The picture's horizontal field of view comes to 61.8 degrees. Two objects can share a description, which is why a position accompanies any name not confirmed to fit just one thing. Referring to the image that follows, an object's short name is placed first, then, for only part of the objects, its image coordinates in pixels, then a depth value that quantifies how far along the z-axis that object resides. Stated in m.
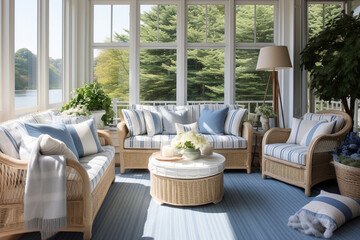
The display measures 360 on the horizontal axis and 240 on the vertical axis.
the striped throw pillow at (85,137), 3.02
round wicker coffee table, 2.94
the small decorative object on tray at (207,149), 3.43
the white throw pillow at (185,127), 4.44
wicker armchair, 3.33
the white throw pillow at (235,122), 4.48
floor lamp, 4.45
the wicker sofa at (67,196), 2.08
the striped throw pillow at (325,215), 2.40
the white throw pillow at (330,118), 3.68
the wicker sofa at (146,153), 4.27
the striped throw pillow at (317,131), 3.57
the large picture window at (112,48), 5.32
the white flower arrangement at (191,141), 3.15
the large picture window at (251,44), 5.35
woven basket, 3.03
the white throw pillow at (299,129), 3.82
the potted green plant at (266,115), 4.59
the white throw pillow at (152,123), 4.45
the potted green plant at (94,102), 4.32
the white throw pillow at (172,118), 4.64
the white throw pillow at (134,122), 4.42
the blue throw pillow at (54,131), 2.54
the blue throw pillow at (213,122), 4.56
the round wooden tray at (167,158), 3.13
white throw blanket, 2.04
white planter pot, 4.35
